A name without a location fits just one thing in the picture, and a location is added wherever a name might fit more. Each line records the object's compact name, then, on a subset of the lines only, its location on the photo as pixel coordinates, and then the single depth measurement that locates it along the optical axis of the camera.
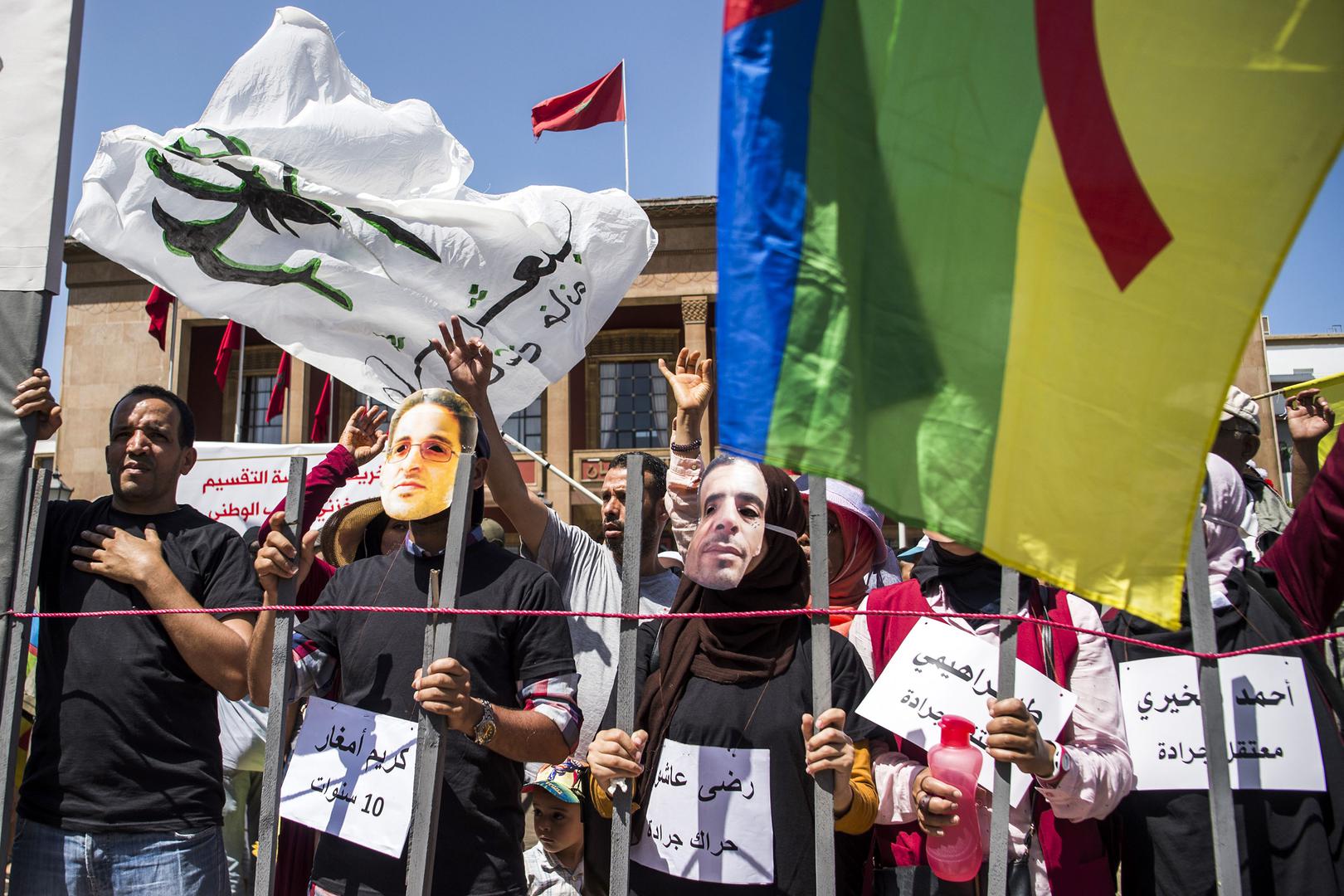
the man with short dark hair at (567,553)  3.60
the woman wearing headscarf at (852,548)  3.89
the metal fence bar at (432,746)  2.40
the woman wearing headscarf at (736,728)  2.45
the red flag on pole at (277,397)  16.44
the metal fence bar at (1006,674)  2.27
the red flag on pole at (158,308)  14.30
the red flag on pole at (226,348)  15.09
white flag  4.19
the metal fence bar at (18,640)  2.79
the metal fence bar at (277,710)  2.54
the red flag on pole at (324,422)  19.98
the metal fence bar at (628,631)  2.39
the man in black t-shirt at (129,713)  2.86
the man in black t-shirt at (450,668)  2.65
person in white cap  3.87
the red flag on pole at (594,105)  14.52
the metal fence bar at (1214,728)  2.21
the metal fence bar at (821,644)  2.32
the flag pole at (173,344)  12.03
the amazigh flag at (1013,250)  2.04
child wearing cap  3.82
